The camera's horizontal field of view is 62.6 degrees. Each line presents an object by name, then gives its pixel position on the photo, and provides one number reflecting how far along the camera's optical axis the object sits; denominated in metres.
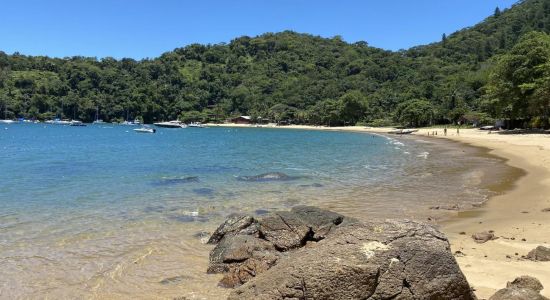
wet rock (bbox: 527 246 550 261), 9.21
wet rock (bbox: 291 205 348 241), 11.02
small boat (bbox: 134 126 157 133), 121.25
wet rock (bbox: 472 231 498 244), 11.29
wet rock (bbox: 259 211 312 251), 10.64
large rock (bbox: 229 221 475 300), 5.38
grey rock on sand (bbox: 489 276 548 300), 6.20
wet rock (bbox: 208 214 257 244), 11.85
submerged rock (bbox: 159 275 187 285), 9.21
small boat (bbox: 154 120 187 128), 160.12
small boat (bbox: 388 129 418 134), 107.64
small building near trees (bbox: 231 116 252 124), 195.82
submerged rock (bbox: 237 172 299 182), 26.47
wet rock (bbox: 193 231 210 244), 12.44
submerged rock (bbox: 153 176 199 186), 24.88
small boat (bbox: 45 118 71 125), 194.75
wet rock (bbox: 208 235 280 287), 8.73
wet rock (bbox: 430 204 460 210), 16.66
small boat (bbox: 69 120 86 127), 177.12
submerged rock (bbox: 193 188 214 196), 21.06
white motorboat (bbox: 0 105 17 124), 189.00
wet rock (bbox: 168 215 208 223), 15.18
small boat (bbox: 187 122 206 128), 185.12
